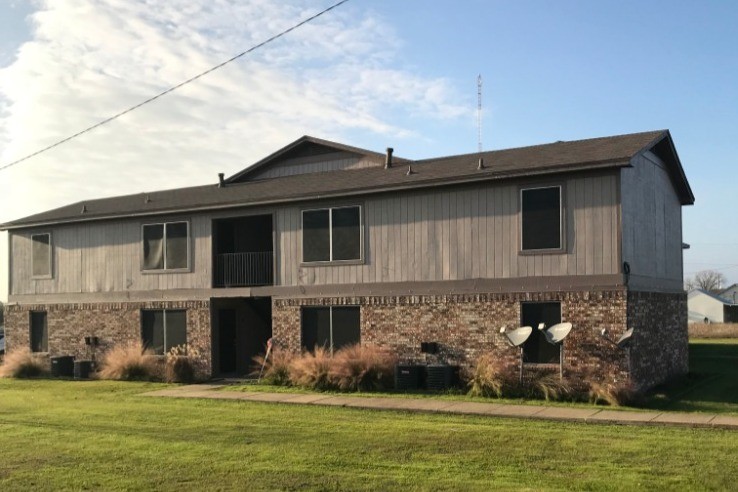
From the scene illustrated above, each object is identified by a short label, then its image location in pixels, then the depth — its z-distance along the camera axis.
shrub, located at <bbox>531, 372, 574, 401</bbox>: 15.58
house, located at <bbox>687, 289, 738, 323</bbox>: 67.69
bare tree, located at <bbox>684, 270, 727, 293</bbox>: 133.38
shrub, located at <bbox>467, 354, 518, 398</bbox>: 16.12
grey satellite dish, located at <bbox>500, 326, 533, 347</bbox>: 16.20
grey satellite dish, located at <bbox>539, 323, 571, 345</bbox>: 15.73
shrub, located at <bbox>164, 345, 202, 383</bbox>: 21.39
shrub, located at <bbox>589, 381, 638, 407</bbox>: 14.82
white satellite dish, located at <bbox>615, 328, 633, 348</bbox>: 15.05
